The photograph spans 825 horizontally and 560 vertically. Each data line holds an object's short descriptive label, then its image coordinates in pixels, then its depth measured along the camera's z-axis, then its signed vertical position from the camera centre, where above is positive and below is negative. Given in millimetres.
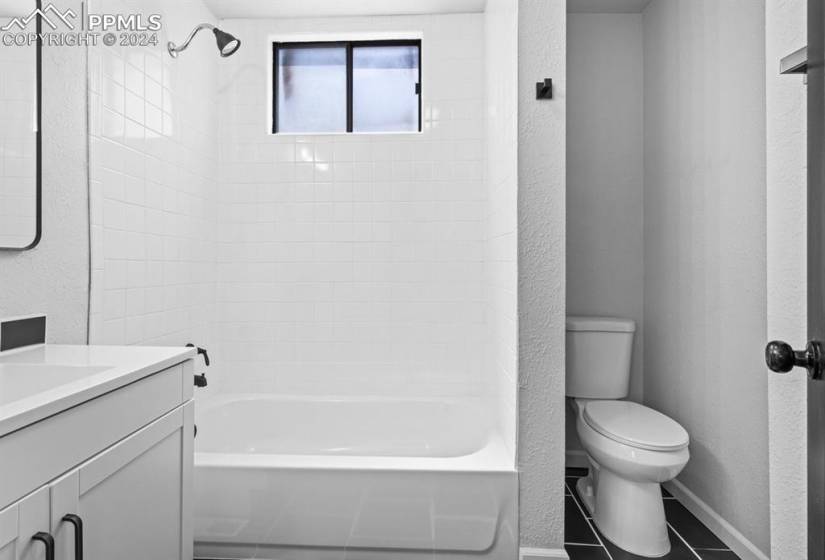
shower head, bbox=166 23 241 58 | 2082 +1072
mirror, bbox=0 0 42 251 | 1293 +409
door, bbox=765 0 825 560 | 654 -20
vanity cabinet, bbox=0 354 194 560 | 710 -362
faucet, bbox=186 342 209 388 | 1853 -401
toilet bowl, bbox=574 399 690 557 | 1791 -740
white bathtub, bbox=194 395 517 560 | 1665 -811
